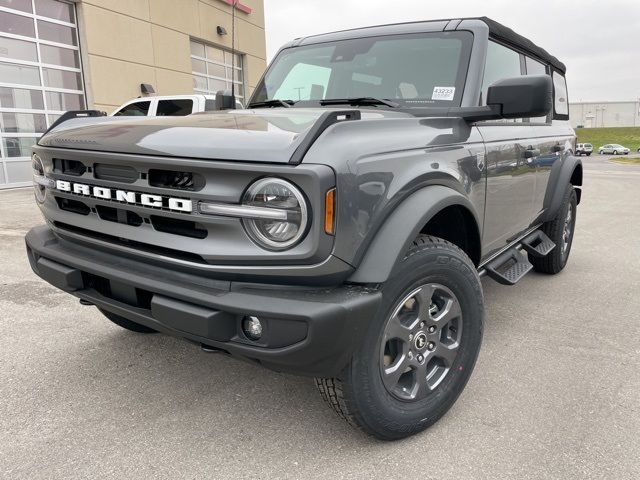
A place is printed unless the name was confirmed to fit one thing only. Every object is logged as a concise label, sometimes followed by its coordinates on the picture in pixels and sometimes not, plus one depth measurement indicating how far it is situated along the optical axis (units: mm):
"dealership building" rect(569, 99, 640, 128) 105250
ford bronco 1733
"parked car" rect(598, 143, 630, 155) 50875
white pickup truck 8656
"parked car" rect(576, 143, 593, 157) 50347
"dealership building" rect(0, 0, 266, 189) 11516
